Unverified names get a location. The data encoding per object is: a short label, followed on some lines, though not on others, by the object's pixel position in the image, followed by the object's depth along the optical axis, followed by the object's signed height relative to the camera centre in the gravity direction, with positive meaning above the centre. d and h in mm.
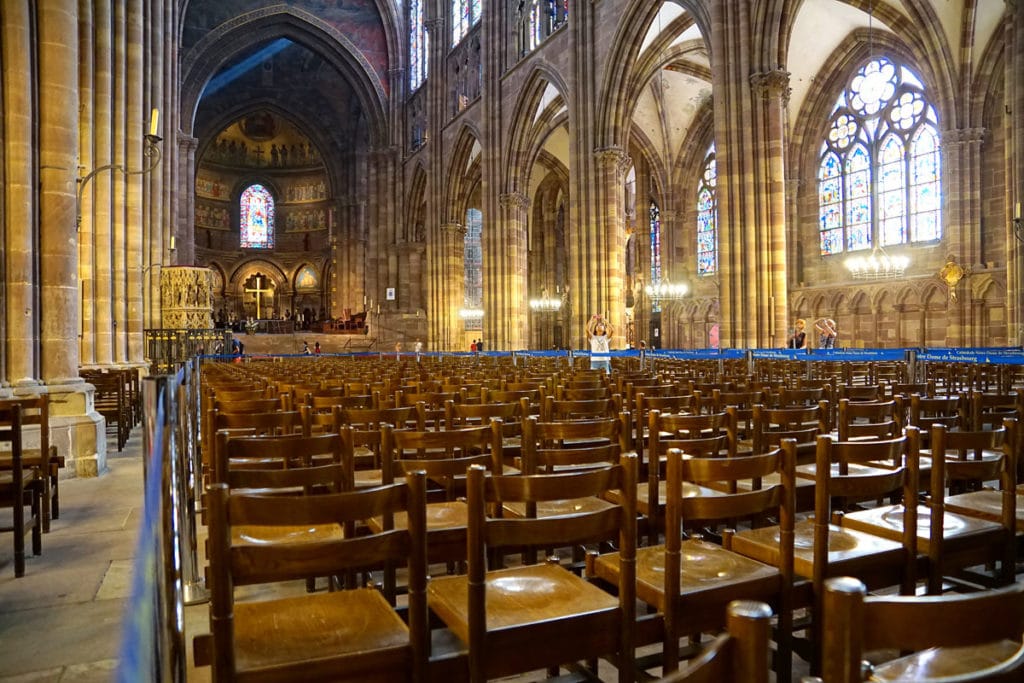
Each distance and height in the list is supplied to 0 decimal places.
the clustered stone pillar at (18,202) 8016 +1573
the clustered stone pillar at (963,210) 23469 +4092
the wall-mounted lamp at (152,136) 10234 +3128
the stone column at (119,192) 15375 +3260
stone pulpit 20609 +1413
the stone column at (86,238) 11633 +1916
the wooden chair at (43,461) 5367 -801
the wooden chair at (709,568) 2697 -897
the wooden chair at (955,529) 3199 -864
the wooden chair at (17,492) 4570 -879
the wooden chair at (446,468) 3525 -598
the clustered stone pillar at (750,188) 18328 +3787
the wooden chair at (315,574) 2178 -692
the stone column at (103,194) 13383 +2836
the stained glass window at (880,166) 25797 +6340
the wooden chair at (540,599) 2414 -906
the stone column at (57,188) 8414 +1808
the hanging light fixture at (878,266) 23914 +2490
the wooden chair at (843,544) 3008 -877
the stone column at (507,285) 31375 +2553
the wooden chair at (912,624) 1204 -481
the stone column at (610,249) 24422 +3106
